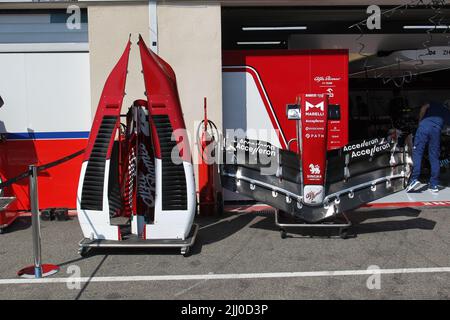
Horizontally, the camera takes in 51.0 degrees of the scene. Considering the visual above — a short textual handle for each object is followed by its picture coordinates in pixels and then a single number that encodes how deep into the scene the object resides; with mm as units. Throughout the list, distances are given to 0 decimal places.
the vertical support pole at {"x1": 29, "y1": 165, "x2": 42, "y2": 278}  4344
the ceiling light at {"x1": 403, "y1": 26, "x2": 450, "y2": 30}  9753
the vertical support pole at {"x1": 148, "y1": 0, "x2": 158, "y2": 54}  6703
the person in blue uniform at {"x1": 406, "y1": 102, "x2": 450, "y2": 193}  7934
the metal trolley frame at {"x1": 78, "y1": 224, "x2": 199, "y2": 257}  4824
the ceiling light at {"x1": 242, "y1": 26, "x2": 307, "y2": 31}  9830
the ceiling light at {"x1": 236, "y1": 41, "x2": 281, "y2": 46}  11925
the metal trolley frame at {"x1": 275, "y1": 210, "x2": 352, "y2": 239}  5398
